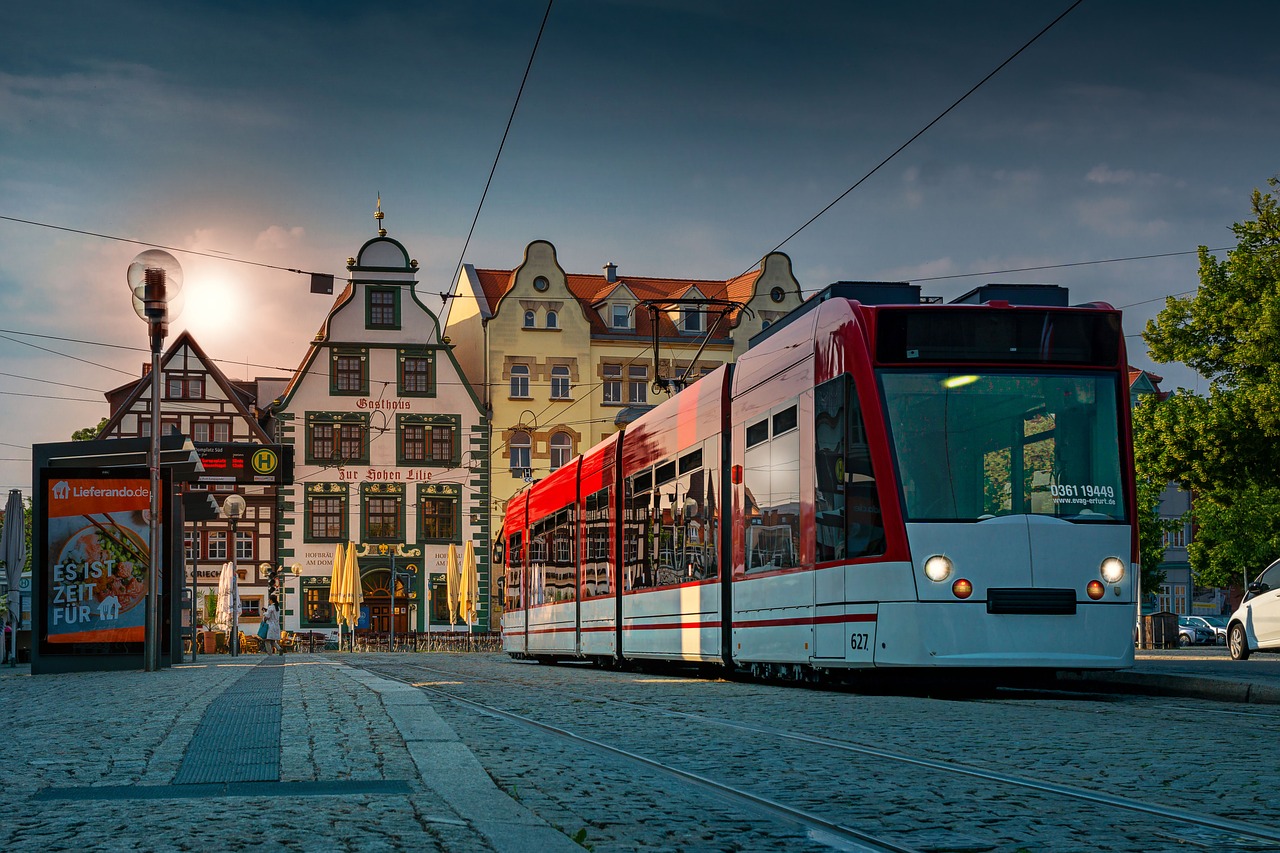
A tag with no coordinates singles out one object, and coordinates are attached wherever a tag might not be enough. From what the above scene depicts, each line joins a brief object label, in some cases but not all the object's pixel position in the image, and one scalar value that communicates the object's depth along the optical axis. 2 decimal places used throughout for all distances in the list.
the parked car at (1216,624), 54.75
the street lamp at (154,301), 21.67
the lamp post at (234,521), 41.56
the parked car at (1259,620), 24.58
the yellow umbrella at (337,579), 46.00
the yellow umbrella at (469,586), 46.09
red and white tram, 12.49
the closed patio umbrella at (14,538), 29.19
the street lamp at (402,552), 59.25
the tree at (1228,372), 29.66
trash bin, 34.59
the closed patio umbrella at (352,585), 46.31
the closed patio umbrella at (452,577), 47.47
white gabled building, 58.47
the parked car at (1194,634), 53.76
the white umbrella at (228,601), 42.25
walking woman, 44.34
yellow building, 60.53
